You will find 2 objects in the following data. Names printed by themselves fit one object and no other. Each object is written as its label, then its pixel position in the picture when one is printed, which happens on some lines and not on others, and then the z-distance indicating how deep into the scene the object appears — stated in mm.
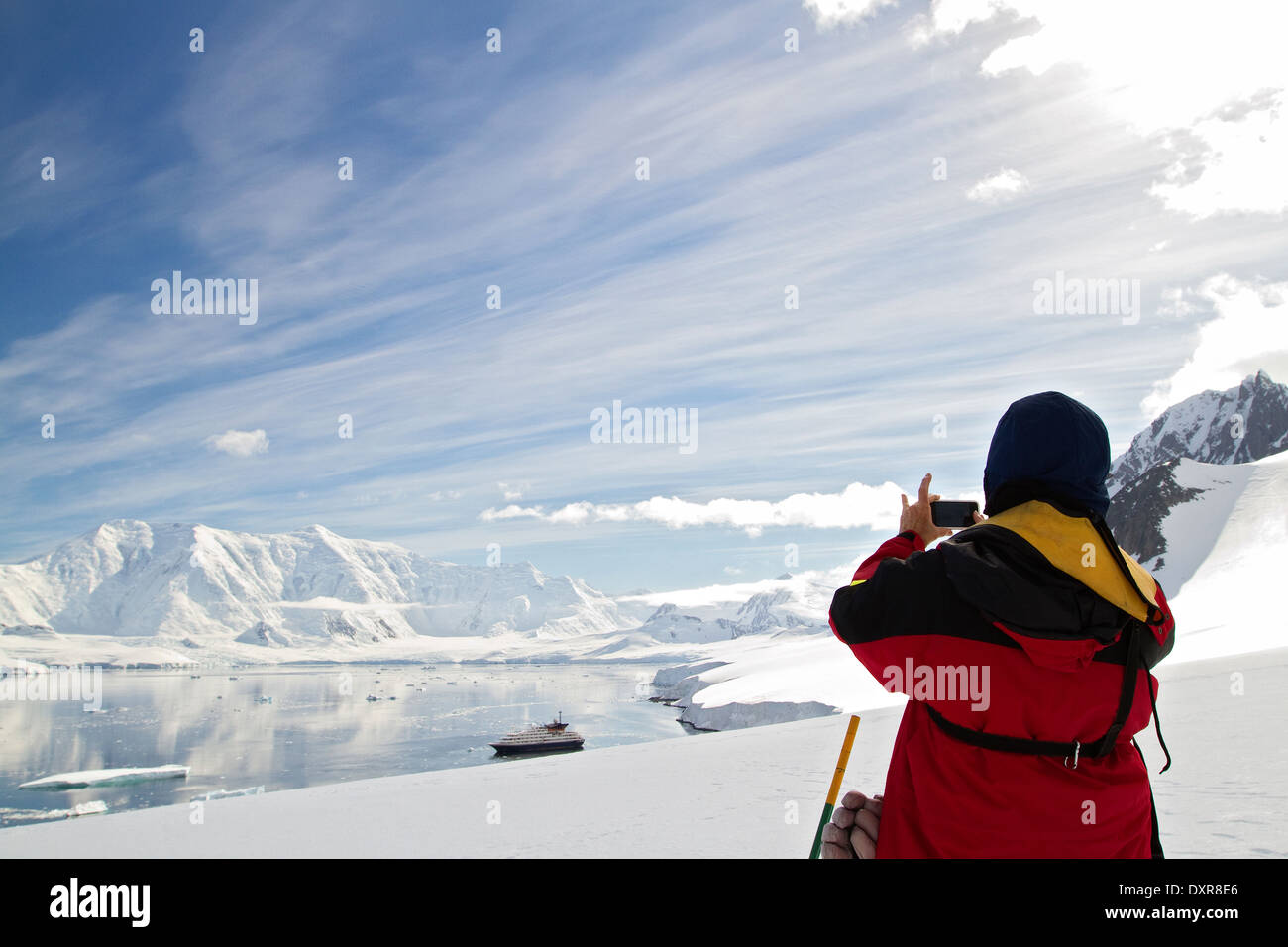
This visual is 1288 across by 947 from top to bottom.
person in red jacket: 1536
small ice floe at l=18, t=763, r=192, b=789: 28938
